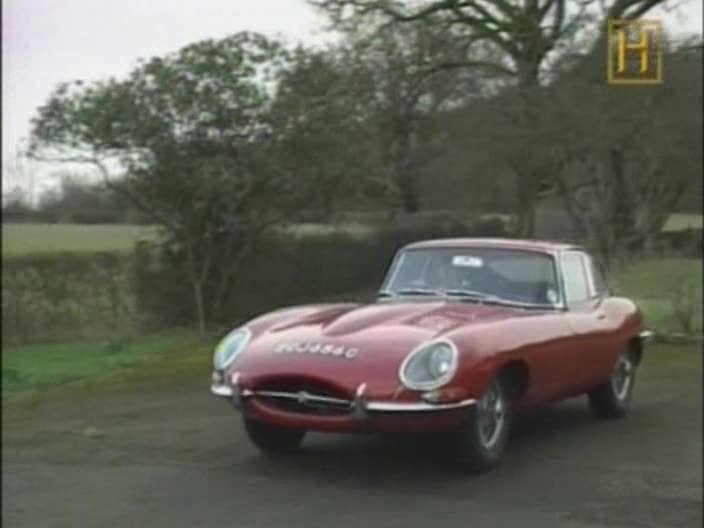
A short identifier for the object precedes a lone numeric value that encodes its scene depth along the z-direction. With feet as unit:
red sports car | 22.70
